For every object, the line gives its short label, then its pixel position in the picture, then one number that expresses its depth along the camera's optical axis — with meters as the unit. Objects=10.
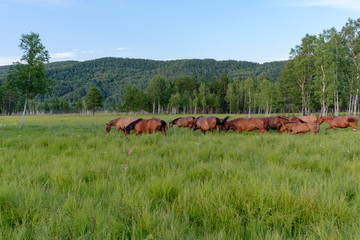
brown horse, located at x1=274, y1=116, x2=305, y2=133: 12.65
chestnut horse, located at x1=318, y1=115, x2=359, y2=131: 14.30
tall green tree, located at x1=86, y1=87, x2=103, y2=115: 74.94
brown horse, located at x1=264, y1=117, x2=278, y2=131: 14.13
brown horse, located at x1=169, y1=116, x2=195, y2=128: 18.98
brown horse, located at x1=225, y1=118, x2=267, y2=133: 13.09
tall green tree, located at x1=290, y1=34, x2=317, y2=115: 41.56
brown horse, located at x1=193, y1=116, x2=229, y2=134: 12.49
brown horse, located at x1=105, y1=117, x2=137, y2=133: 13.80
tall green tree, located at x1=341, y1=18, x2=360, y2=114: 35.97
